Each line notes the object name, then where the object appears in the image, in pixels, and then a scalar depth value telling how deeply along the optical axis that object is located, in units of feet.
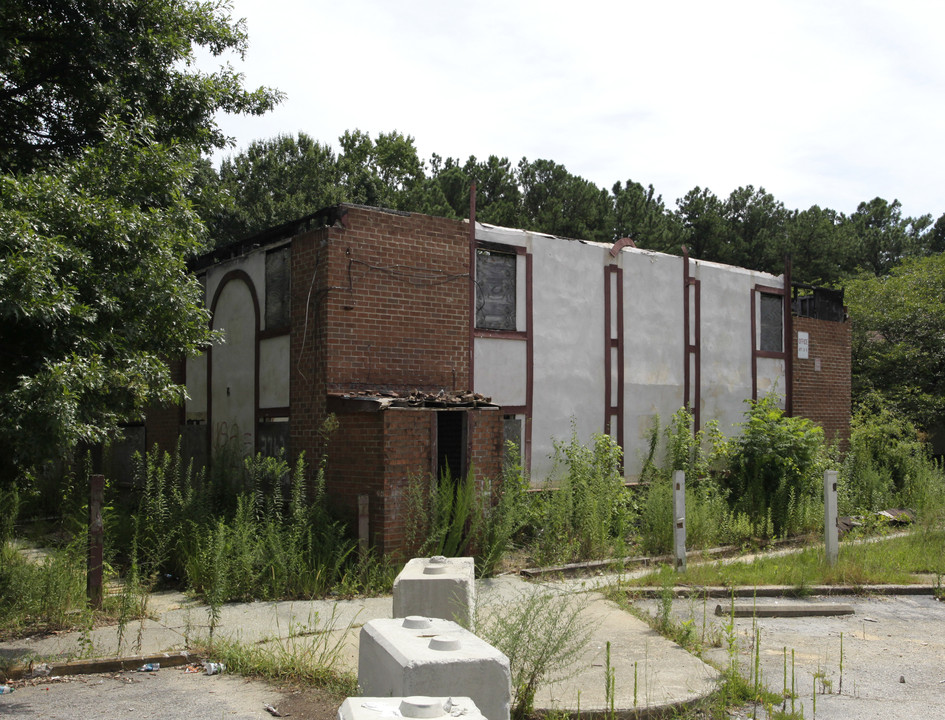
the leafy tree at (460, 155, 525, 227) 116.98
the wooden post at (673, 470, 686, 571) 33.71
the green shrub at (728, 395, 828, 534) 45.62
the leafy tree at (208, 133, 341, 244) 99.14
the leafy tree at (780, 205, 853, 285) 125.08
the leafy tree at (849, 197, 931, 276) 142.10
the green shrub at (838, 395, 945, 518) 51.57
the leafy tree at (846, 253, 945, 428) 69.26
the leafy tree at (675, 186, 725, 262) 125.49
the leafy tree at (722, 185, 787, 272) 125.49
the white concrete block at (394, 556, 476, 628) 20.36
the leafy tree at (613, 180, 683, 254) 109.91
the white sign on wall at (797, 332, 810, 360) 58.70
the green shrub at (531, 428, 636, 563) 36.68
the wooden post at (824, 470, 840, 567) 35.27
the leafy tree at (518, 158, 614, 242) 106.32
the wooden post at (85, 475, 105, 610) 26.43
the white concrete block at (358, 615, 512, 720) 13.53
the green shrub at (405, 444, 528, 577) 33.24
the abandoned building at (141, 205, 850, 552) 35.83
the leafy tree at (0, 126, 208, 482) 22.20
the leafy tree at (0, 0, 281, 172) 33.76
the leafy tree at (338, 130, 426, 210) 105.09
